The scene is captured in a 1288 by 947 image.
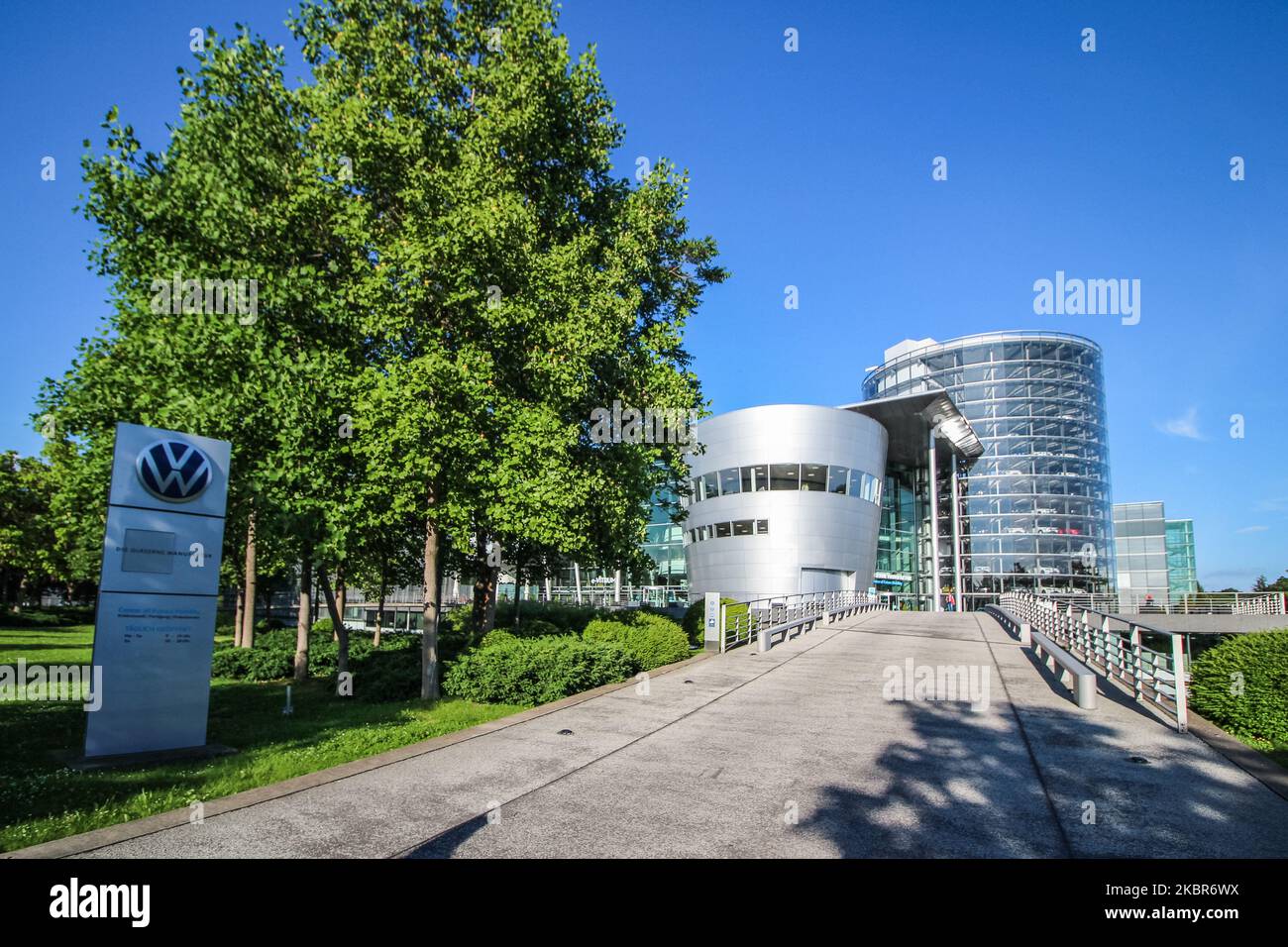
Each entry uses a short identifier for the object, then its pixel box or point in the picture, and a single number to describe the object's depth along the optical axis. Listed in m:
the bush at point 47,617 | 42.19
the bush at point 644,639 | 17.12
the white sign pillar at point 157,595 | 8.90
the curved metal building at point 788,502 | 51.88
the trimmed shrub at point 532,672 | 13.16
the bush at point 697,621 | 23.03
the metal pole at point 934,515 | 64.88
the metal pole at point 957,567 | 69.12
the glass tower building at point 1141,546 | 77.56
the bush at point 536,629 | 19.08
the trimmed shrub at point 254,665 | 20.36
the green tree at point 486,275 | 13.46
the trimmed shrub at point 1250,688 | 9.48
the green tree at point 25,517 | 41.81
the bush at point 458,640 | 18.05
